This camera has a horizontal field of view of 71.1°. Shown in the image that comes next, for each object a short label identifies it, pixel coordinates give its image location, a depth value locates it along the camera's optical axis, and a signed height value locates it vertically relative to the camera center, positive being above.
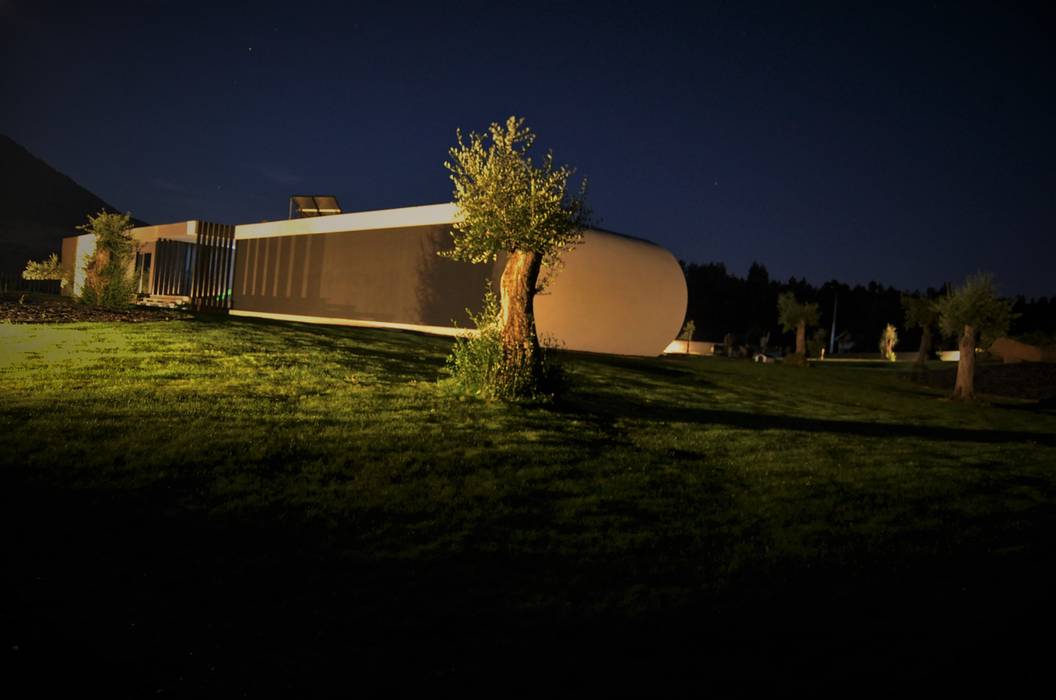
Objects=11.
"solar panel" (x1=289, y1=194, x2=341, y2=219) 38.78 +5.48
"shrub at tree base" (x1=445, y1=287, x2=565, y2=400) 15.11 -0.93
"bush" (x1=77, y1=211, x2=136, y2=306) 23.84 +0.69
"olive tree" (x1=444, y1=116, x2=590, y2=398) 15.57 +2.31
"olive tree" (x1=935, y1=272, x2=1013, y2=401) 29.45 +2.27
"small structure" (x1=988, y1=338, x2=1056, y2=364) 47.41 +1.77
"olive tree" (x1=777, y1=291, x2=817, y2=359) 49.78 +2.83
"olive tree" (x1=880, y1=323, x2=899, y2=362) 60.96 +1.92
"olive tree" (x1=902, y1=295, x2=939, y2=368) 46.31 +3.32
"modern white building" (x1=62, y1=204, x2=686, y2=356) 30.17 +1.89
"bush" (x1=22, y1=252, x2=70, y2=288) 42.09 +0.64
